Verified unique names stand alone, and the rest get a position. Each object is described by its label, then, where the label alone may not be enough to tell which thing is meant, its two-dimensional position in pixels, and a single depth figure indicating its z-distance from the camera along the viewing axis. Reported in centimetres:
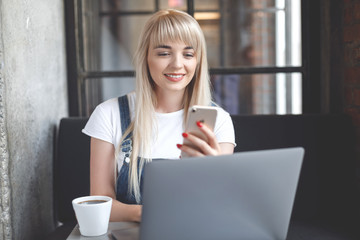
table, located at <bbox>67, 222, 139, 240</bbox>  94
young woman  139
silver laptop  71
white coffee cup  92
